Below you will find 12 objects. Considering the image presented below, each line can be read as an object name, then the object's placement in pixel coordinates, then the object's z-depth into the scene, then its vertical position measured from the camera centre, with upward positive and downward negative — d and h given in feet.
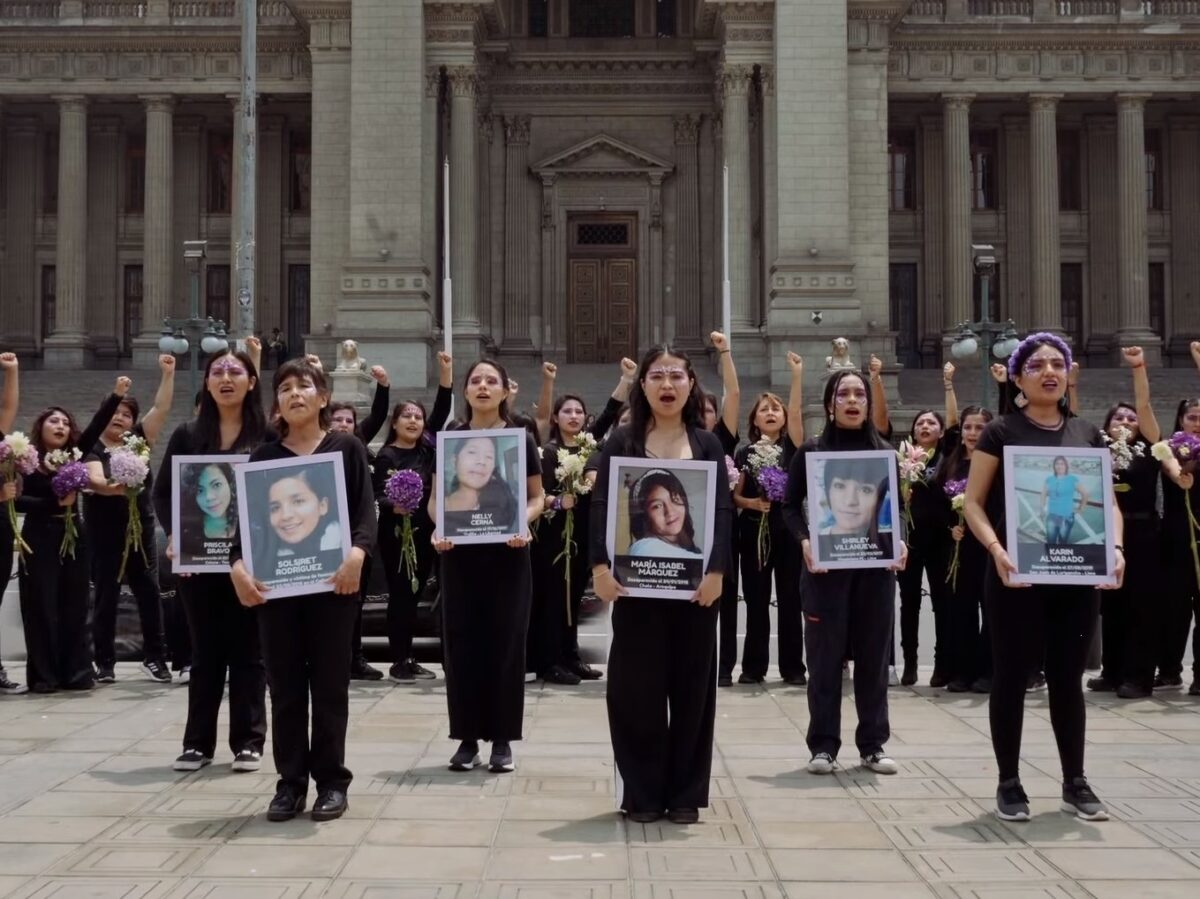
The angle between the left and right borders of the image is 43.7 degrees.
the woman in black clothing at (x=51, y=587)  39.68 -2.70
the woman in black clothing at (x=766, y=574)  41.37 -2.54
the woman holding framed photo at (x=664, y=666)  24.76 -3.06
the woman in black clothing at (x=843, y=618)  29.45 -2.73
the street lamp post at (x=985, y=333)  94.94 +10.02
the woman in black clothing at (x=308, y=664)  24.82 -3.00
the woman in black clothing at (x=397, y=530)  41.34 -1.30
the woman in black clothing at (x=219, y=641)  29.01 -3.03
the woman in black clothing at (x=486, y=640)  28.63 -2.99
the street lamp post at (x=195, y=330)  96.94 +10.52
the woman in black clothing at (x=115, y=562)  40.81 -2.11
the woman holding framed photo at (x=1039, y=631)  25.07 -2.52
